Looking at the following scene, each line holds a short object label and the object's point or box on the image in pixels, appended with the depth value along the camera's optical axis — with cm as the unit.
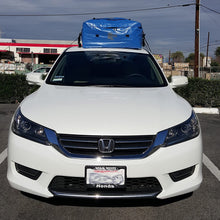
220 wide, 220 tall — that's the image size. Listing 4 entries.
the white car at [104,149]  258
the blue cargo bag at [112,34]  531
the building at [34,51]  5497
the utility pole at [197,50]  1995
